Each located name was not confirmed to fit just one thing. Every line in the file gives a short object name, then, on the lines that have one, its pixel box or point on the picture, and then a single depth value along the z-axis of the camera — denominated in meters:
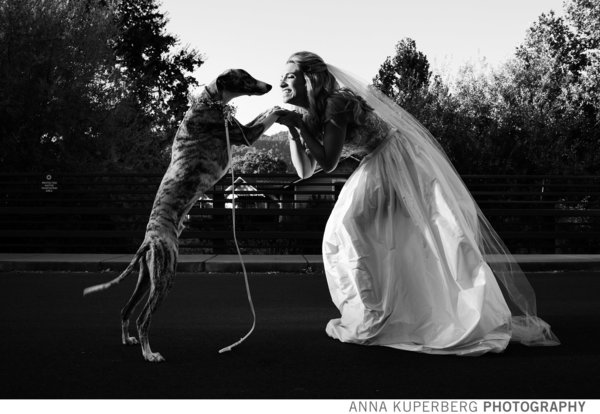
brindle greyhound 4.80
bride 5.31
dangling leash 4.81
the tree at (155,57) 35.34
